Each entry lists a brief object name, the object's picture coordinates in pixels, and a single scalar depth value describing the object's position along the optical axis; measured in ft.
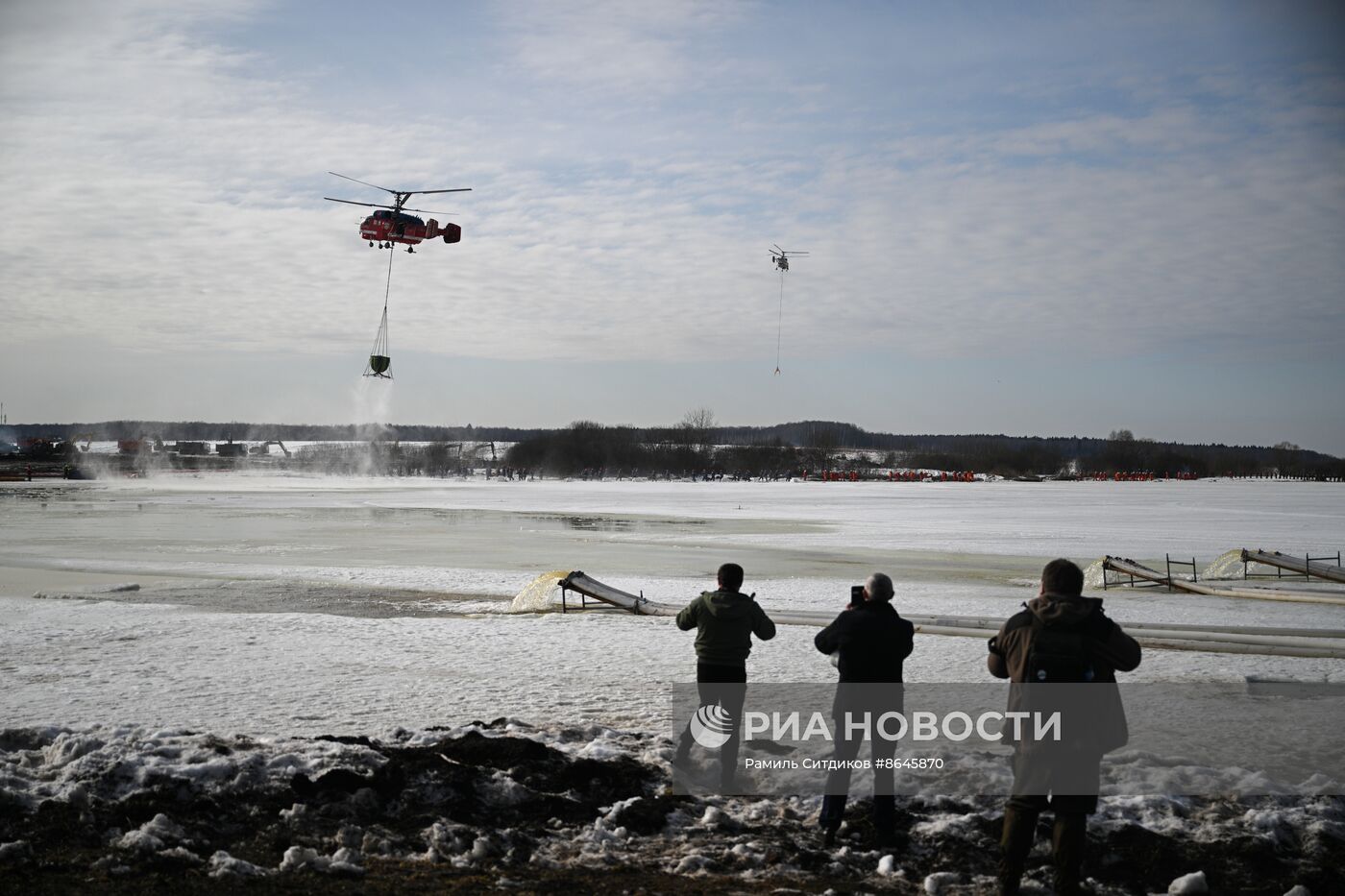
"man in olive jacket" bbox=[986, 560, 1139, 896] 17.66
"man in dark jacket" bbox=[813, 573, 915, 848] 21.79
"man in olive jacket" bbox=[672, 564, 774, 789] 24.88
